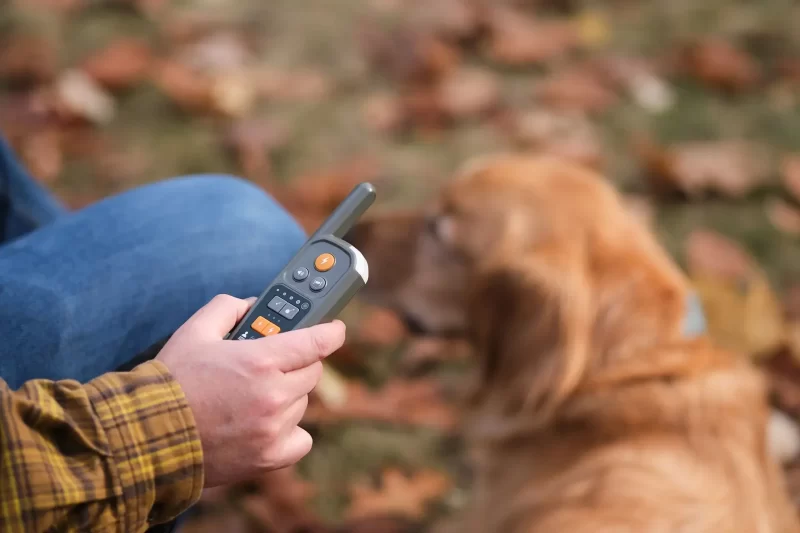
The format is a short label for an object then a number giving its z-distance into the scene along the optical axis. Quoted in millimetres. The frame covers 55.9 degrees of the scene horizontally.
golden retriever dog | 1387
